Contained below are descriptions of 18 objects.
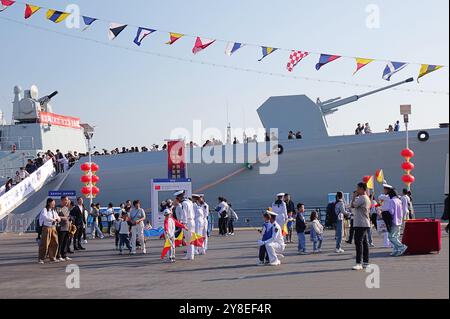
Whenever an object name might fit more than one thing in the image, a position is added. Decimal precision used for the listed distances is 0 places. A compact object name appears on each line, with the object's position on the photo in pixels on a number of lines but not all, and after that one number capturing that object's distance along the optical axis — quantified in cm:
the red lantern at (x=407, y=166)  2091
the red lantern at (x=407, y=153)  2102
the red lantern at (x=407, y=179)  2067
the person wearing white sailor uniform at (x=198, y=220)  1522
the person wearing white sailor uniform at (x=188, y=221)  1434
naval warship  2459
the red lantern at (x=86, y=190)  2477
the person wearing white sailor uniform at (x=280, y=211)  1630
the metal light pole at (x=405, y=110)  2025
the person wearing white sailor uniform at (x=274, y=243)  1258
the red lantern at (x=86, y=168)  2467
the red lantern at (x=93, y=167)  2517
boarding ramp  2638
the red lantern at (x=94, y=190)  2514
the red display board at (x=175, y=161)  2502
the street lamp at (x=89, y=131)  2523
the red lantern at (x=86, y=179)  2475
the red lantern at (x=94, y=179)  2505
